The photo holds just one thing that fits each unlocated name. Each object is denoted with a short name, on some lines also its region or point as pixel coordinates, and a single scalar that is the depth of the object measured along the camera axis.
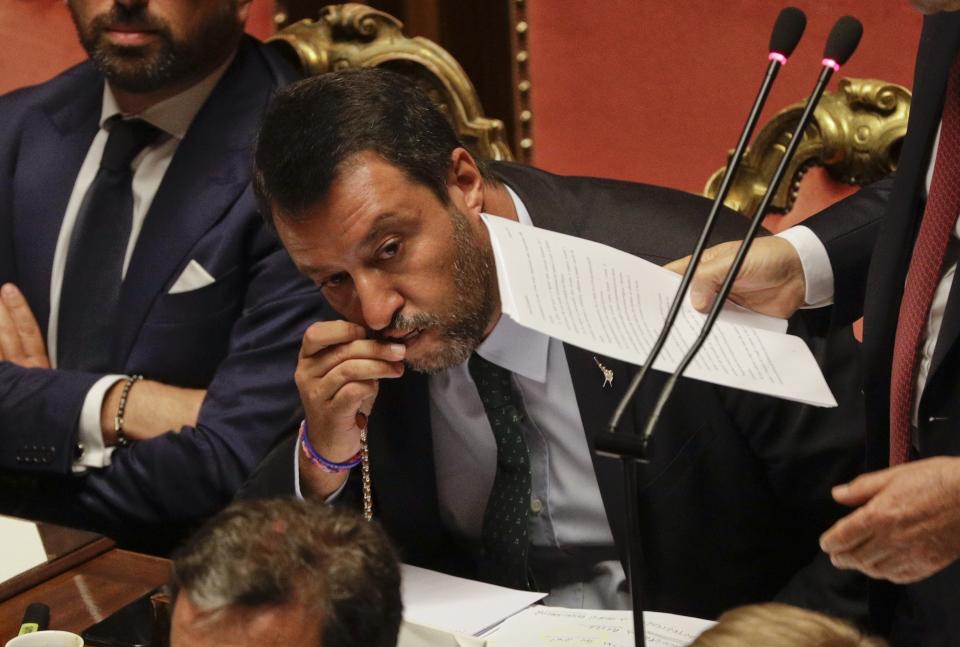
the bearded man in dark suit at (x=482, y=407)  7.96
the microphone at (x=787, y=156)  7.42
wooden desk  7.90
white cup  7.75
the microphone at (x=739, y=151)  7.42
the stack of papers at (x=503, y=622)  7.79
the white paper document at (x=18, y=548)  8.03
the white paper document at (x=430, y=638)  7.78
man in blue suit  8.46
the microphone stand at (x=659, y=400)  7.41
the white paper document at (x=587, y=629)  7.78
